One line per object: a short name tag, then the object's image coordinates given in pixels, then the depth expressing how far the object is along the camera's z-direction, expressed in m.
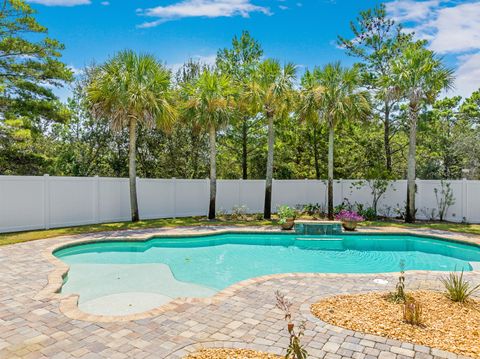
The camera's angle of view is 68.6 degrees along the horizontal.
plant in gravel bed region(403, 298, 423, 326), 4.50
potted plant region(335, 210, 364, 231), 13.56
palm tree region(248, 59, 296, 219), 15.73
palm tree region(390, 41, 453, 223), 14.82
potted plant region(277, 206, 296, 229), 13.54
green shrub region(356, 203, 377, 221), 17.58
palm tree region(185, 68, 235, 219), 15.53
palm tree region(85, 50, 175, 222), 13.57
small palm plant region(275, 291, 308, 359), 2.87
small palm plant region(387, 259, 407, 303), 5.37
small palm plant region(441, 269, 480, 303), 5.32
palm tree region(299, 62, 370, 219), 16.31
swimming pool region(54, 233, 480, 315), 6.83
